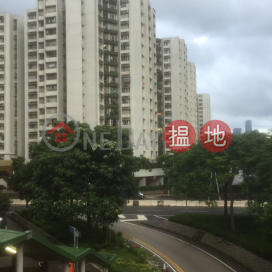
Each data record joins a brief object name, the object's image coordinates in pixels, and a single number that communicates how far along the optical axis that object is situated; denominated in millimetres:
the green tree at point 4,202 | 26155
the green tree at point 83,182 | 18953
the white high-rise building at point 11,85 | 61188
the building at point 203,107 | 145125
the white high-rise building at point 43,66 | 55281
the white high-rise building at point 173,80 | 80125
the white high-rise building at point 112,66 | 53719
